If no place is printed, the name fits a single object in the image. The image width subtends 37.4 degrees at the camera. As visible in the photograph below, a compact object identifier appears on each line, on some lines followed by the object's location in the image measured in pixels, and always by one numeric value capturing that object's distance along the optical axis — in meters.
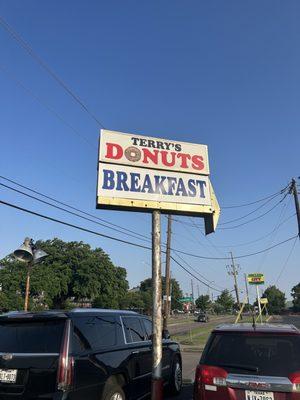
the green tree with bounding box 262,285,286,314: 162.50
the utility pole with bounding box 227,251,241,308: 80.75
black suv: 5.59
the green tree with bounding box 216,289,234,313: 157.50
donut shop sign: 8.47
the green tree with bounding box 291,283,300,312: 158.24
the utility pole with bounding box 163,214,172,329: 32.09
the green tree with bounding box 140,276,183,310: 147.25
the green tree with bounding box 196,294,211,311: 153.75
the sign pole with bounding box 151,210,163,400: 7.40
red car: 5.09
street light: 16.12
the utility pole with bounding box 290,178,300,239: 31.18
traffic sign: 34.82
